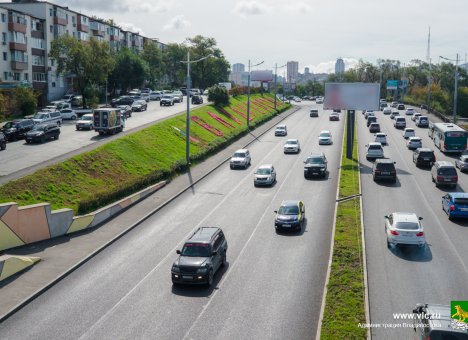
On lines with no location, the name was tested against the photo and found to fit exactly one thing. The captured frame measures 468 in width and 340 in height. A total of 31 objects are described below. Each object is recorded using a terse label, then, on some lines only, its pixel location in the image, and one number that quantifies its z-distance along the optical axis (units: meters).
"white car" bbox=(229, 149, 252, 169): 49.69
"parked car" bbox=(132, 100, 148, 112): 76.50
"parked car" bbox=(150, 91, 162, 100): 98.62
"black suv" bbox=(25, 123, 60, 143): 47.16
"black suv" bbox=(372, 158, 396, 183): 42.72
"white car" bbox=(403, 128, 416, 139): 68.43
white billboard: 54.53
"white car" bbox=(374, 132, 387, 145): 63.67
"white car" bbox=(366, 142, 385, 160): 53.95
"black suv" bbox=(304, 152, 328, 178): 44.88
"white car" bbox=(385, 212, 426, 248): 25.94
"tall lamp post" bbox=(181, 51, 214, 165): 44.67
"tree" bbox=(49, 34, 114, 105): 74.94
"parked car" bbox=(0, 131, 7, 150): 43.59
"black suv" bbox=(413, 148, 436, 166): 49.34
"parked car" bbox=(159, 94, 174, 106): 85.41
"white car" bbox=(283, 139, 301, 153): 58.09
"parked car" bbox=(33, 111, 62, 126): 55.33
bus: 55.88
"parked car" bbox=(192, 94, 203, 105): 86.56
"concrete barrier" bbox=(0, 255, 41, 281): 23.34
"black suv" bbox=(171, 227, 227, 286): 21.77
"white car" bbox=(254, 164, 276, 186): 42.31
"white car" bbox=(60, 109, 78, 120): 66.00
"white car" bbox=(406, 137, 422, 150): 60.56
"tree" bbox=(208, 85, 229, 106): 82.44
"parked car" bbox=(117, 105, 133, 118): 68.41
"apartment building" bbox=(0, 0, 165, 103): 77.25
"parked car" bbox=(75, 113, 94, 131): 55.75
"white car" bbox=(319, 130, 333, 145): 64.12
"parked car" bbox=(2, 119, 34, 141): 48.44
